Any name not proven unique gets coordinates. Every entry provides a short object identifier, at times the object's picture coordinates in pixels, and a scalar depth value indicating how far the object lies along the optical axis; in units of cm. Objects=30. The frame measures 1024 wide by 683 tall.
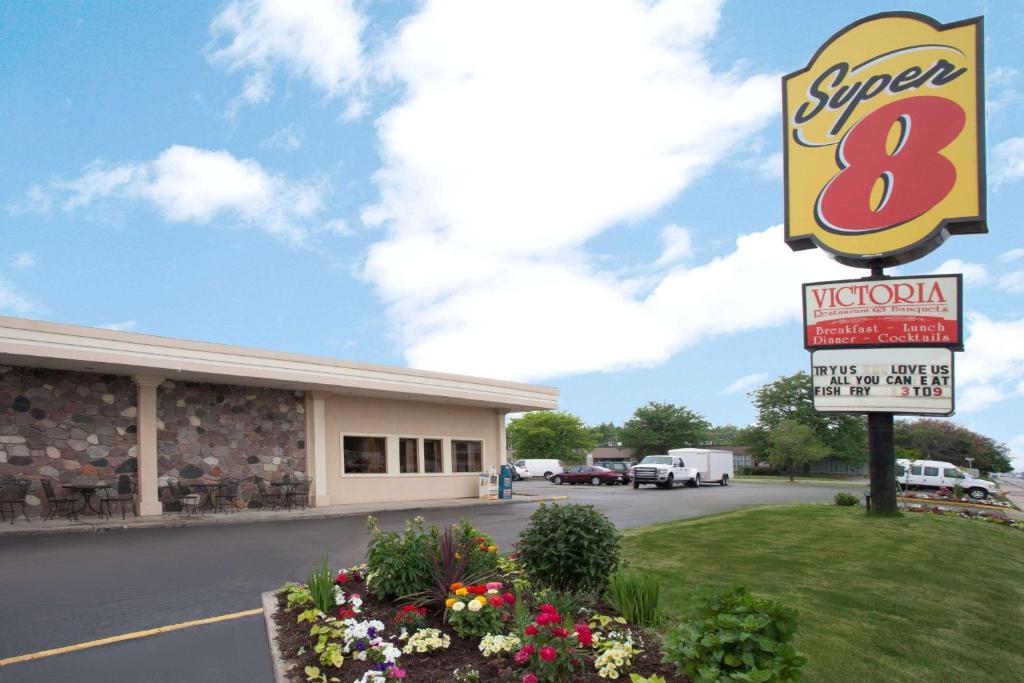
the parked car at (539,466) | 5434
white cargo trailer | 4366
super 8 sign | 1548
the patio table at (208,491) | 1822
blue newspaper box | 2617
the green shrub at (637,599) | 619
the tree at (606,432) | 10445
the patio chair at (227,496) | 1867
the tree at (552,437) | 7188
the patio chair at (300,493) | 2016
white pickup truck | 3831
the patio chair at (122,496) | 1653
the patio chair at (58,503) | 1546
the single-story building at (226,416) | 1573
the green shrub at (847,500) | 1929
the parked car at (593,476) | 4488
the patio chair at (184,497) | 1780
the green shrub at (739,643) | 396
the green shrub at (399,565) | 650
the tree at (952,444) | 7238
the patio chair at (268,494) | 1950
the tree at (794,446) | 5416
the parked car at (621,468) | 4584
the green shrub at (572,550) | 675
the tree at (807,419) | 6621
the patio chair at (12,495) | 1511
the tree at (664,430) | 7231
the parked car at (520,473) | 5250
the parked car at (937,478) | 3700
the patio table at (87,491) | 1572
